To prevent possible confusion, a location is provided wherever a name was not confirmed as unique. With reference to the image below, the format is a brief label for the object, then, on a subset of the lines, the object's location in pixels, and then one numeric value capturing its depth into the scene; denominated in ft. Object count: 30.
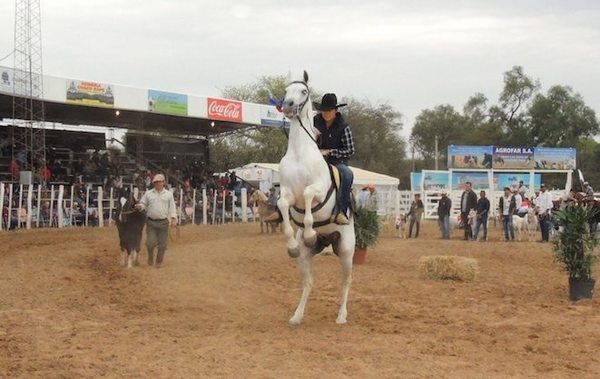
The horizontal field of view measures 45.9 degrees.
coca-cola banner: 115.44
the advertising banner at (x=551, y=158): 155.22
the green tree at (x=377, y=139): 240.53
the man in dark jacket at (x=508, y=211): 79.23
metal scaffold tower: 88.07
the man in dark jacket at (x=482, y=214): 77.41
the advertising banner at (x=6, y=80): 85.51
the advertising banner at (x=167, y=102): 106.32
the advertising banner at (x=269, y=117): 123.54
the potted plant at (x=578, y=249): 36.40
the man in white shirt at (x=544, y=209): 78.07
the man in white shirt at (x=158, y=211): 45.80
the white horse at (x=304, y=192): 26.73
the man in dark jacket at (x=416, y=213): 86.33
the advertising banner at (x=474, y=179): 135.74
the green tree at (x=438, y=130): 250.57
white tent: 135.33
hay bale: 44.55
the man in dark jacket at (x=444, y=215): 82.43
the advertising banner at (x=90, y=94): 95.40
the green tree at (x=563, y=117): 216.74
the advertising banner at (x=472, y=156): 151.94
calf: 46.55
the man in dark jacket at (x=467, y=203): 78.16
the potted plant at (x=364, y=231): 53.26
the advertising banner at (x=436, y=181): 138.41
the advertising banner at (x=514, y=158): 152.46
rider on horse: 30.38
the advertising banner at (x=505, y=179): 141.28
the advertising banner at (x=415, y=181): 138.92
